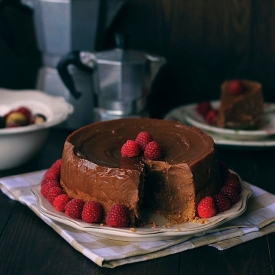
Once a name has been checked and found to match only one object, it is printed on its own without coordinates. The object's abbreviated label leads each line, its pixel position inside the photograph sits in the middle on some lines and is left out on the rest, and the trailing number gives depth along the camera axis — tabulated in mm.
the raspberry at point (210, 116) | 1229
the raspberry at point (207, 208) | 845
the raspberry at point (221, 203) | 857
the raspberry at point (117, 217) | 822
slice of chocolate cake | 1203
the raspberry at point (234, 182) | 906
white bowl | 1023
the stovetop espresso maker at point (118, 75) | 1139
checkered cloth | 811
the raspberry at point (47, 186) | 897
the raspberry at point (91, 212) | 832
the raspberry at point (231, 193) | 877
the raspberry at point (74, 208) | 840
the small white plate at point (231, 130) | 1142
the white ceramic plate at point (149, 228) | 814
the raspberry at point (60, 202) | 859
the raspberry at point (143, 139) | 890
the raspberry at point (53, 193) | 879
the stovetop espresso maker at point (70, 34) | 1187
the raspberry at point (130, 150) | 875
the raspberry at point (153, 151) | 864
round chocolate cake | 846
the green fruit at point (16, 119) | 1101
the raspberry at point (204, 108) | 1250
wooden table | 801
